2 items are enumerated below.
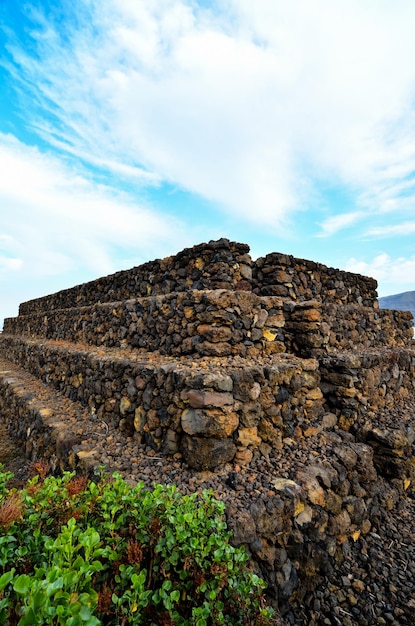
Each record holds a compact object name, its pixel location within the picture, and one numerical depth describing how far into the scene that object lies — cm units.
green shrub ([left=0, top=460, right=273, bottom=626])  159
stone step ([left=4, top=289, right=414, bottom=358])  478
